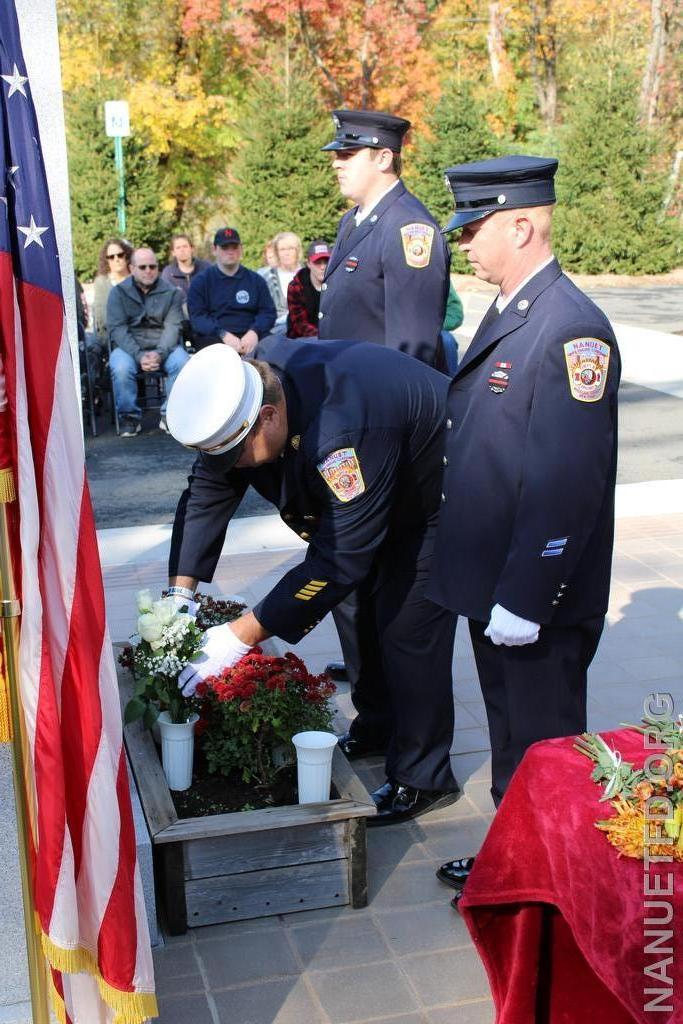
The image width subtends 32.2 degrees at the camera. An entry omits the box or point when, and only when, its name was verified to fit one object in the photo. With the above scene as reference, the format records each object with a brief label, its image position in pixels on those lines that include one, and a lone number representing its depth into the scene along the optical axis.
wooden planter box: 3.29
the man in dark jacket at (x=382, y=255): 4.71
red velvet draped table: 2.12
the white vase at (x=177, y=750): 3.50
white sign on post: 15.30
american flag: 2.24
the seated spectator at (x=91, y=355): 10.54
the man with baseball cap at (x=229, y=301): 10.40
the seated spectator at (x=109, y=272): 10.99
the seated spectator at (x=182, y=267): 11.94
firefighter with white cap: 3.22
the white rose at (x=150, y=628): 3.47
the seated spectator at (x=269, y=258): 11.73
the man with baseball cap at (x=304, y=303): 8.90
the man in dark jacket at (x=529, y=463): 3.05
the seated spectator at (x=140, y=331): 10.38
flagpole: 2.32
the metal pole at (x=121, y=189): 17.58
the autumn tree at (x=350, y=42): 25.45
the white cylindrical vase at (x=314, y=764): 3.41
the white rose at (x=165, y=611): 3.50
